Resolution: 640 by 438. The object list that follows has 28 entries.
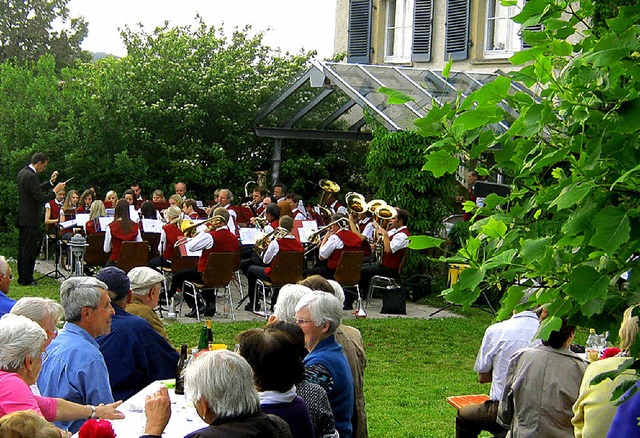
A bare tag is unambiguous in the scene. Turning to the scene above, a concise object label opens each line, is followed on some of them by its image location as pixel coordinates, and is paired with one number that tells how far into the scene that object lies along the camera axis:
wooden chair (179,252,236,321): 13.73
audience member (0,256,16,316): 7.64
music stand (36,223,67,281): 17.83
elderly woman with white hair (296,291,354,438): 5.53
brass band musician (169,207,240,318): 14.01
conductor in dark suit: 16.41
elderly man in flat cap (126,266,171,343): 7.48
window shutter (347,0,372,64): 24.89
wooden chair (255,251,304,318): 14.23
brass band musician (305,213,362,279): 15.30
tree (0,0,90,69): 45.12
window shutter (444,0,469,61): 22.28
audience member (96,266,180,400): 6.61
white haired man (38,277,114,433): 5.76
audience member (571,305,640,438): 4.97
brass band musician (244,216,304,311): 14.39
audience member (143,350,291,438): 3.98
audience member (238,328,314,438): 4.52
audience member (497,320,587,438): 5.89
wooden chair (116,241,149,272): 14.25
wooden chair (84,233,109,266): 15.44
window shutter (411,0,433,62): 23.41
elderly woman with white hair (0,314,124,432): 4.78
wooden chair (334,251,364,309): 14.78
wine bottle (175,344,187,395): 6.11
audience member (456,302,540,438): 6.98
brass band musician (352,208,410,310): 15.55
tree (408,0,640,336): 2.43
